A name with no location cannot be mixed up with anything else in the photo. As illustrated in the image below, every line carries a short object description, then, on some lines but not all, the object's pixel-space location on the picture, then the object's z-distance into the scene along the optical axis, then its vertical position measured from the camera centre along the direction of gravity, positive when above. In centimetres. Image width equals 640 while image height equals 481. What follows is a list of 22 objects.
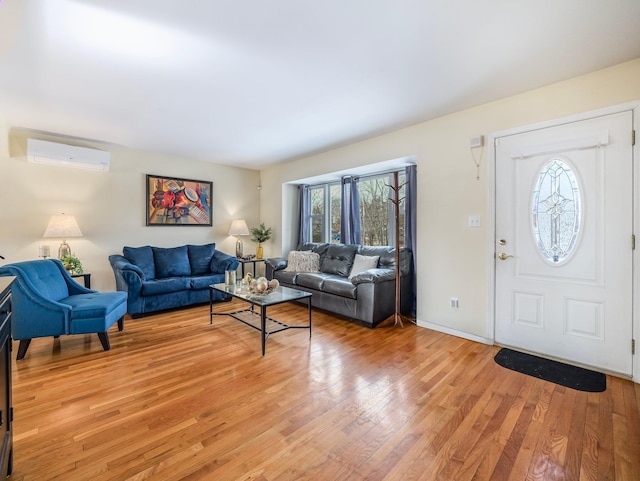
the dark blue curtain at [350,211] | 493 +47
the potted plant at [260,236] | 593 +5
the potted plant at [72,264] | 385 -34
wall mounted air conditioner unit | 381 +112
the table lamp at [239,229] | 561 +18
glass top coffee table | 292 -63
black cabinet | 121 -64
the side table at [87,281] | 390 -57
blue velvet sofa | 388 -54
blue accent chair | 258 -64
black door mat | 227 -110
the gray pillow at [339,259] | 455 -33
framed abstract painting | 490 +64
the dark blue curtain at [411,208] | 405 +42
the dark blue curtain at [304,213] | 581 +50
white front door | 237 -2
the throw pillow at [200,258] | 491 -33
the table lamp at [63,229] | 379 +12
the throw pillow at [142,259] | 437 -31
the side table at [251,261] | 540 -41
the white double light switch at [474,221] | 312 +19
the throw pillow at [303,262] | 491 -39
